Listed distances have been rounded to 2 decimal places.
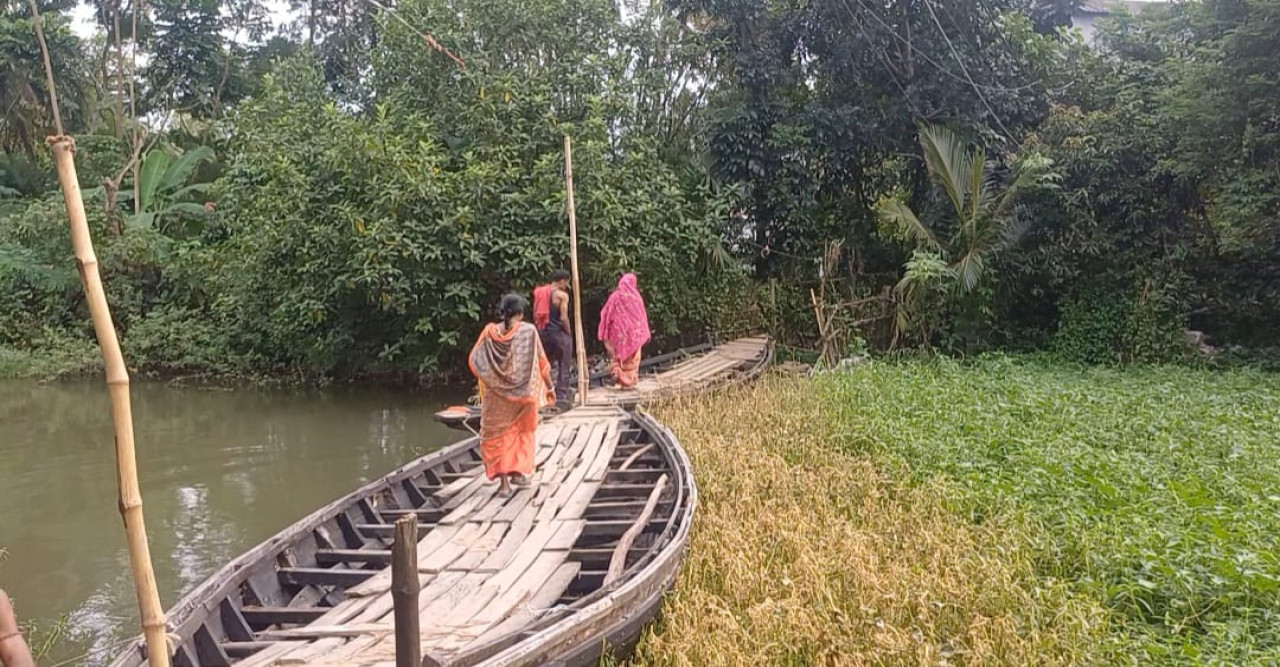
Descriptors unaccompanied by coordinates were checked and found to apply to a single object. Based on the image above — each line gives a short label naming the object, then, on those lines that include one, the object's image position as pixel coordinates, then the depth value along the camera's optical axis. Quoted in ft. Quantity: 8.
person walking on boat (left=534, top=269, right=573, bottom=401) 26.58
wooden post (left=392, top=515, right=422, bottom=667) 8.38
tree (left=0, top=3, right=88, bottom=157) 57.06
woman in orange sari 17.99
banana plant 53.93
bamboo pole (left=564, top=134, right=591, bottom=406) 26.35
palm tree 39.32
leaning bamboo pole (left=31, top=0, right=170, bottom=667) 6.25
